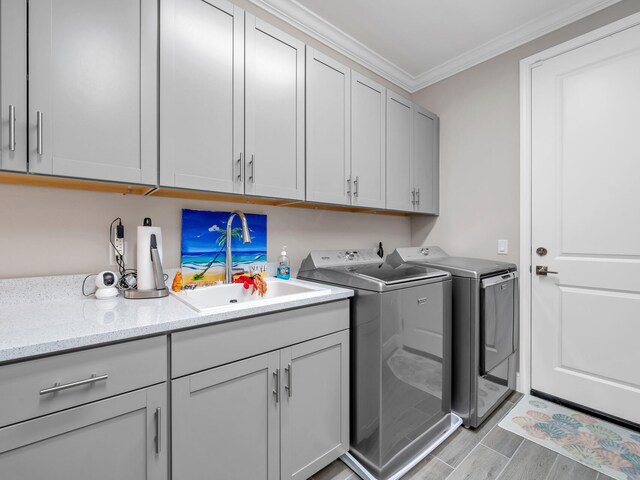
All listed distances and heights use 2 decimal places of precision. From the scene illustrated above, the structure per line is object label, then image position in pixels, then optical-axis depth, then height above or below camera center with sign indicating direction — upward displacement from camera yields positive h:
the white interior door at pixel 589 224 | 1.87 +0.11
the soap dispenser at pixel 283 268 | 1.97 -0.18
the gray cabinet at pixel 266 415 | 1.08 -0.72
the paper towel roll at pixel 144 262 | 1.42 -0.11
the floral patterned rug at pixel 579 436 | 1.58 -1.15
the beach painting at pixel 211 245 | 1.70 -0.03
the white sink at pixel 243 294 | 1.29 -0.27
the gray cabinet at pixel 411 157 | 2.32 +0.69
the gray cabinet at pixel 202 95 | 1.33 +0.67
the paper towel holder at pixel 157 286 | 1.35 -0.22
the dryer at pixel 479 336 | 1.90 -0.63
